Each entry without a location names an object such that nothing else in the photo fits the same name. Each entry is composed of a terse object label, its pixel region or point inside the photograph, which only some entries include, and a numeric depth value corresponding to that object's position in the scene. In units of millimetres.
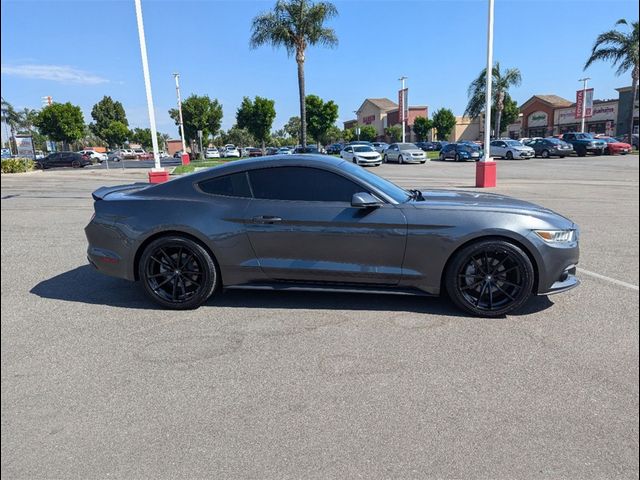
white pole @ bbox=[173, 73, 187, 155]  42306
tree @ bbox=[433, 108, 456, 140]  69250
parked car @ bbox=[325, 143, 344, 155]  49312
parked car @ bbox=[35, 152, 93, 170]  42312
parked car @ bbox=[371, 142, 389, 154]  36322
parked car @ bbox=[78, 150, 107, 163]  52800
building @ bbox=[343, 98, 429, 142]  77625
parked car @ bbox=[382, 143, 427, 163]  31391
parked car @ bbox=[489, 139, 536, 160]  32125
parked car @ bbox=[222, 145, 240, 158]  53844
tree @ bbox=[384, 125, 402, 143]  74925
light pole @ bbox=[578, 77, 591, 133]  48938
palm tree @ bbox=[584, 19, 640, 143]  36062
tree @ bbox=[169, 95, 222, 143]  52094
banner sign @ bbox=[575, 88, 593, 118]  48812
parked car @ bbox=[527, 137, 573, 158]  33125
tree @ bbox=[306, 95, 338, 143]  51344
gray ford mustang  3855
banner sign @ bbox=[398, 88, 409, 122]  47500
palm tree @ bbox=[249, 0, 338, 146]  29219
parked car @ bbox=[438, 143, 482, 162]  32691
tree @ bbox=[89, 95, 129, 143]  66250
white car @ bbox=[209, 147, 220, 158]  55125
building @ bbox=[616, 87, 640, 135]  51219
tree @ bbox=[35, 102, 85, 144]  48594
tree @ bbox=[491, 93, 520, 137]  57297
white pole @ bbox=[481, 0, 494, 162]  12938
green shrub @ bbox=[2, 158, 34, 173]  28234
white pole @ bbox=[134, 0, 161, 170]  14281
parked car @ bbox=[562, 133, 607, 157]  33312
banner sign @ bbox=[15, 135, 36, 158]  32656
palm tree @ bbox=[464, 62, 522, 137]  47375
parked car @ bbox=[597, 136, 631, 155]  33188
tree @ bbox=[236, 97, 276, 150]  47625
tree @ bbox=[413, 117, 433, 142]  71438
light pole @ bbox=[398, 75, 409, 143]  47625
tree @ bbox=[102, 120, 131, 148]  64062
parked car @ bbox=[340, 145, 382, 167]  28578
